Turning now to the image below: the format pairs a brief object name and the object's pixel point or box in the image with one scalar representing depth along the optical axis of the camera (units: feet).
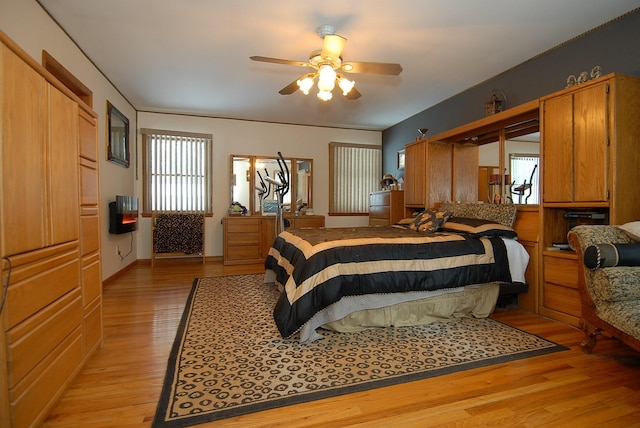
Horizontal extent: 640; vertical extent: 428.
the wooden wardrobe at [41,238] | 4.06
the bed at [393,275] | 7.64
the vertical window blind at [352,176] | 21.48
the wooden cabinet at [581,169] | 7.98
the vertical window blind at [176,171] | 18.28
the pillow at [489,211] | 10.59
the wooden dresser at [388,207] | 17.26
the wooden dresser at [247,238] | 17.92
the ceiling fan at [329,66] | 8.80
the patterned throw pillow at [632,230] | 6.88
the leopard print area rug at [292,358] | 5.46
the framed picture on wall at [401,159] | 19.90
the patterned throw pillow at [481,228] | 9.77
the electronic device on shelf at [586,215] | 8.63
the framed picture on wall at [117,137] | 13.87
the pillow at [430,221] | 11.48
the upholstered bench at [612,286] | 6.05
